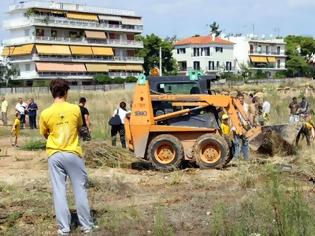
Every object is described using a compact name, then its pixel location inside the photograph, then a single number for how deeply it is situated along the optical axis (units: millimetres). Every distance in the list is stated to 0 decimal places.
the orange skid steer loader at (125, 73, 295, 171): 14523
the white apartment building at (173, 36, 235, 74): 112938
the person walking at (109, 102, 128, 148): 17922
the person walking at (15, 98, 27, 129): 29988
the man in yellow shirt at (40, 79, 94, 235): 7559
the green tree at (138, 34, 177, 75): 98562
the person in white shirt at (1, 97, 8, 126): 32281
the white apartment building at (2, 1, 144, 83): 87000
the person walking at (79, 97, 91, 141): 16153
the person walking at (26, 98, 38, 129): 29812
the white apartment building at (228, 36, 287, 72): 119125
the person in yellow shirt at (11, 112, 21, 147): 20712
